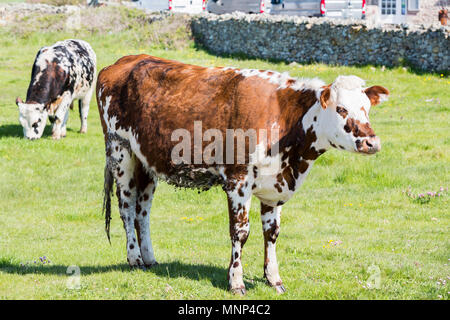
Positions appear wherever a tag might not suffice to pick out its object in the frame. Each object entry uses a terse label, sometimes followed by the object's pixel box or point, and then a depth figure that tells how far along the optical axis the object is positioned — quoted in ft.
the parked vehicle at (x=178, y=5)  119.03
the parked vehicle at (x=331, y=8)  97.91
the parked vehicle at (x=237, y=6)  107.47
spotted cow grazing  52.24
